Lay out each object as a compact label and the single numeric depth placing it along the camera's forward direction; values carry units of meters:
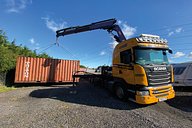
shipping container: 7.93
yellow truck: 3.68
